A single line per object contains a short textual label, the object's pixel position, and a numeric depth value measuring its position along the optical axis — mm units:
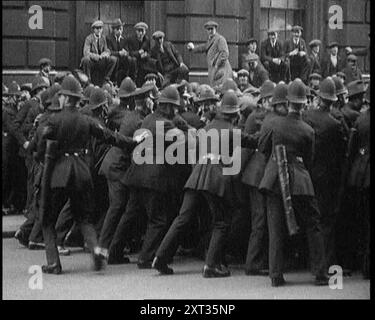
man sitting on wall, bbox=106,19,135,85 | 18797
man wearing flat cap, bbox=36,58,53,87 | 18281
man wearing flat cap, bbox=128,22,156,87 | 18922
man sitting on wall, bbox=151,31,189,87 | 19016
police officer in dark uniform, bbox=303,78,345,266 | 11859
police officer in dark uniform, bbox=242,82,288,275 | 12000
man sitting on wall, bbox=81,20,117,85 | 18656
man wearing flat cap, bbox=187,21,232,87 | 18828
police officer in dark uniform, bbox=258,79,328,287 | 11320
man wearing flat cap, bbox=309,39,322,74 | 18172
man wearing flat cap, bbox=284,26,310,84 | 18281
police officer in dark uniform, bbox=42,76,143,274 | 11984
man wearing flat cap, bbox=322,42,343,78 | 18234
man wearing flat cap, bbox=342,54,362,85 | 17766
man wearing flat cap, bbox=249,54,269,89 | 18484
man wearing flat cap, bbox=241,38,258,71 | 19500
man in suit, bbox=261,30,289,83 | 18922
